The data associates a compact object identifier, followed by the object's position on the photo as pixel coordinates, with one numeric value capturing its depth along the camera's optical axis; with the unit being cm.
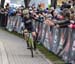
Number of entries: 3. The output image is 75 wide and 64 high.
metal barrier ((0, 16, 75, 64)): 1198
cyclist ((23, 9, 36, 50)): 1518
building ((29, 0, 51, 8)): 3977
